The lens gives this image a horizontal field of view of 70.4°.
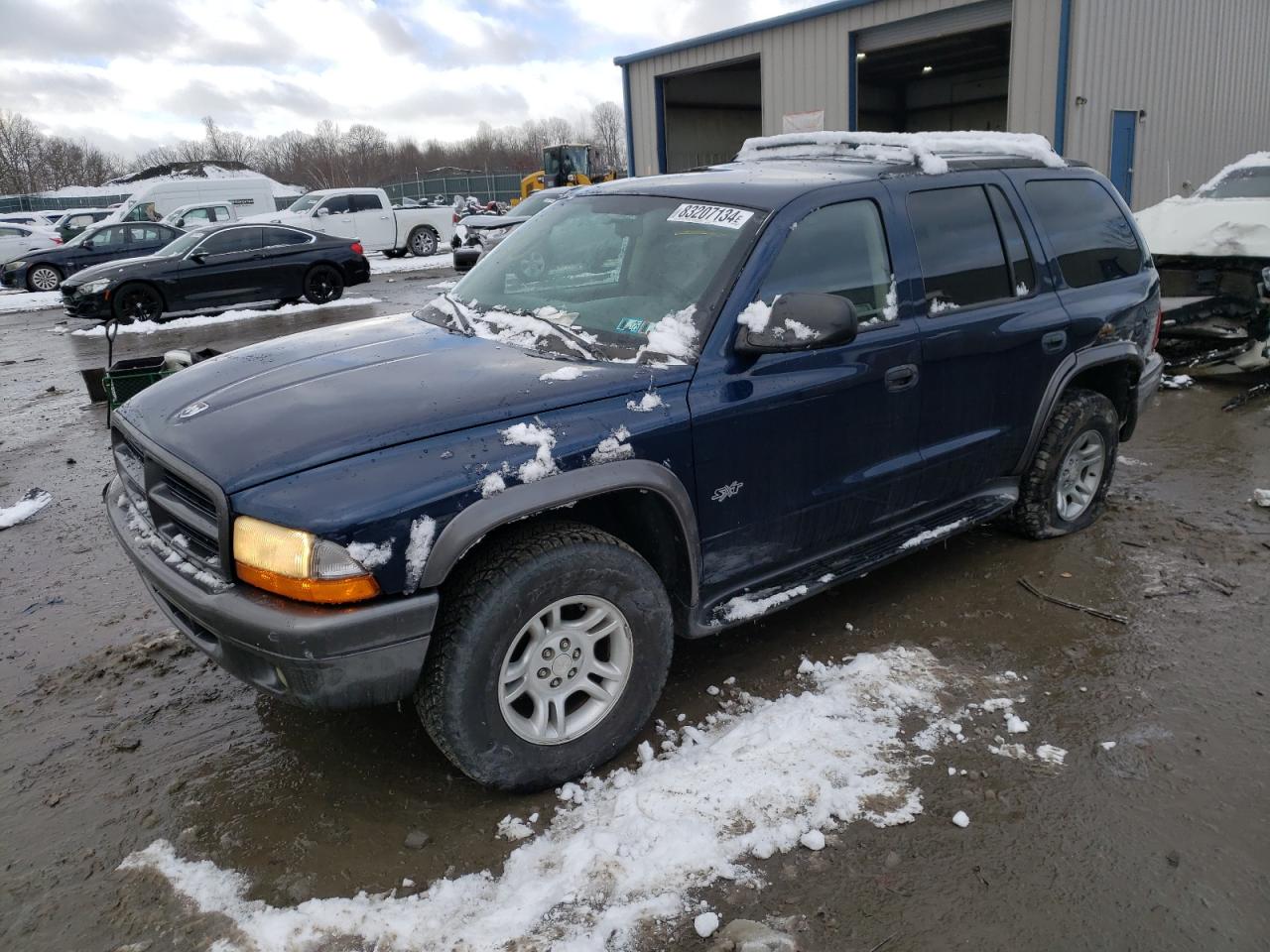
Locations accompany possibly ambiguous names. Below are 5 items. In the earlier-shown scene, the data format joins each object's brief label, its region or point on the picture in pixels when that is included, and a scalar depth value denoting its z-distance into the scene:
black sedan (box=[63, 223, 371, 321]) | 13.35
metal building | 14.16
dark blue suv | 2.39
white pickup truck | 21.36
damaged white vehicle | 7.52
